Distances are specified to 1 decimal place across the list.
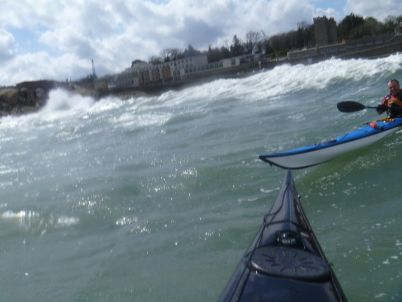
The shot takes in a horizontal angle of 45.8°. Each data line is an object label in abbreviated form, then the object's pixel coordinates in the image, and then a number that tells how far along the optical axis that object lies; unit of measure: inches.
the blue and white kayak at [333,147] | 261.0
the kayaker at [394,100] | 304.0
